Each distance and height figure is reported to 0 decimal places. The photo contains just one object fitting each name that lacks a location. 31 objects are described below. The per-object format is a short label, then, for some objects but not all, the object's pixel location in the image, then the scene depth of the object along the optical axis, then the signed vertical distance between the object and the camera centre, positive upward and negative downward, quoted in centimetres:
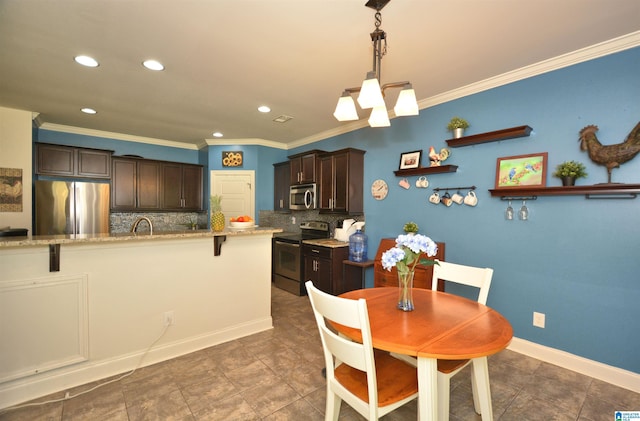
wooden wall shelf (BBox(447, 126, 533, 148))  247 +68
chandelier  155 +63
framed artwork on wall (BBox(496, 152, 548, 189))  242 +33
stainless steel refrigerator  385 -3
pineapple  266 -13
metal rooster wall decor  202 +44
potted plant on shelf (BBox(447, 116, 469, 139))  290 +85
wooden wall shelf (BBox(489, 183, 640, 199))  200 +13
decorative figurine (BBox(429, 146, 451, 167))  309 +57
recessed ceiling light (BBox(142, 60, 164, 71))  243 +125
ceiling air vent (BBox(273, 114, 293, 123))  391 +126
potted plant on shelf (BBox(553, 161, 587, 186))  221 +28
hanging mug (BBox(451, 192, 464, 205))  296 +9
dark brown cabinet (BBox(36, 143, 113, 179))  400 +66
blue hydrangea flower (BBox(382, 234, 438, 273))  148 -25
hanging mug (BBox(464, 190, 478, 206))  284 +8
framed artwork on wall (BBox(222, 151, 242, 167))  523 +88
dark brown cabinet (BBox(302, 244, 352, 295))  379 -88
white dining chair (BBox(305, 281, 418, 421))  118 -86
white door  524 +30
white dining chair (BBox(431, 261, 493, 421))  141 -59
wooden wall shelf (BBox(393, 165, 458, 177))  298 +42
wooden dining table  115 -58
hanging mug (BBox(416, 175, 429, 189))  326 +29
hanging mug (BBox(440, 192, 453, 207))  303 +7
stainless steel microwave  452 +16
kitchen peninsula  187 -78
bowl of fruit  283 -17
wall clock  376 +24
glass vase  156 -49
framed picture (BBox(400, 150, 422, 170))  335 +58
